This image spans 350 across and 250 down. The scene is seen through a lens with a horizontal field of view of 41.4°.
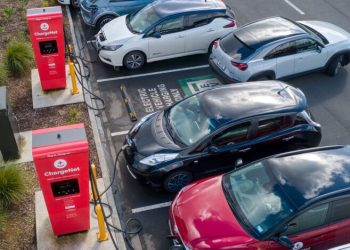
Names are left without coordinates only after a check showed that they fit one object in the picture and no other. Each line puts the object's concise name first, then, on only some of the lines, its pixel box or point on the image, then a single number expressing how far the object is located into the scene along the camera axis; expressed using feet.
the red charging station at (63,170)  21.63
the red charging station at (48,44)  32.58
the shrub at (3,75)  37.39
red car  21.76
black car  27.78
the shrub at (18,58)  38.86
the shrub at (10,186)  27.40
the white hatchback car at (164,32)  39.81
